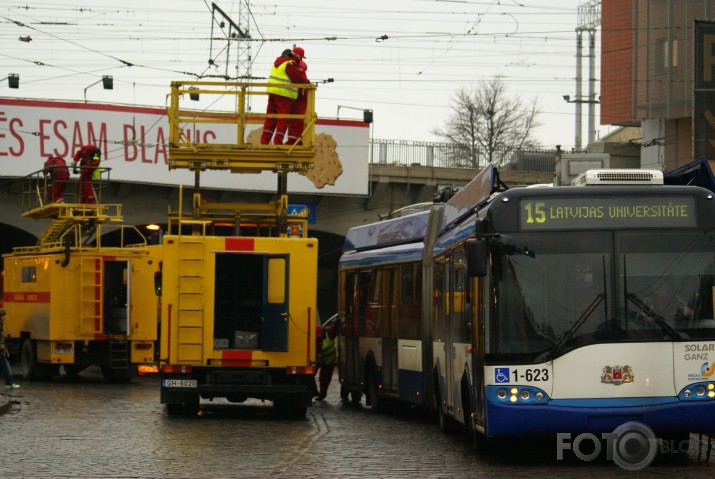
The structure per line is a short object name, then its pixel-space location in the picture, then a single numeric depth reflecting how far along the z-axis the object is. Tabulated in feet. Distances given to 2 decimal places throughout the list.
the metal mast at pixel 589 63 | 225.97
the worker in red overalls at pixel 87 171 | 113.19
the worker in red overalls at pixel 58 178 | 116.98
